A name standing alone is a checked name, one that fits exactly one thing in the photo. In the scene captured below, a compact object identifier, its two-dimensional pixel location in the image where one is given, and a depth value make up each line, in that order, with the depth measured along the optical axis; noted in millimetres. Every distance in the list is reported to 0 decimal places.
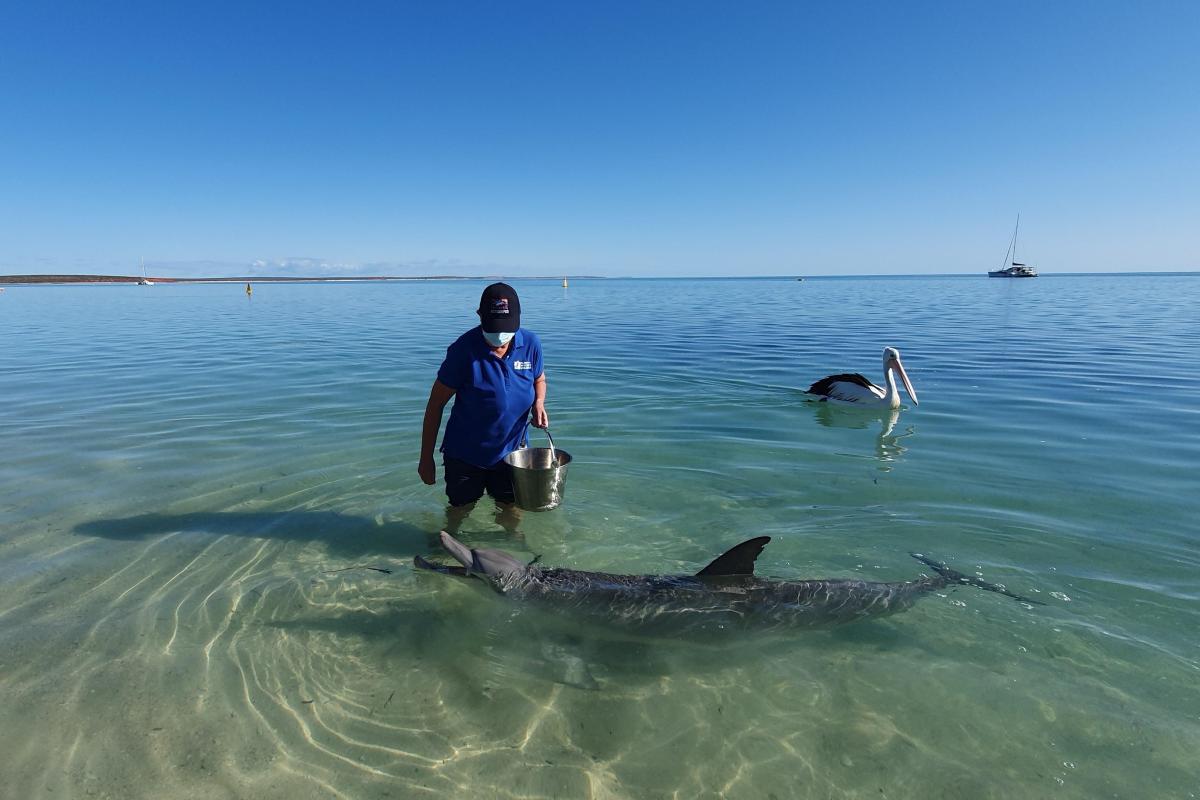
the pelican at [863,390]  11219
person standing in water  4926
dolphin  4133
